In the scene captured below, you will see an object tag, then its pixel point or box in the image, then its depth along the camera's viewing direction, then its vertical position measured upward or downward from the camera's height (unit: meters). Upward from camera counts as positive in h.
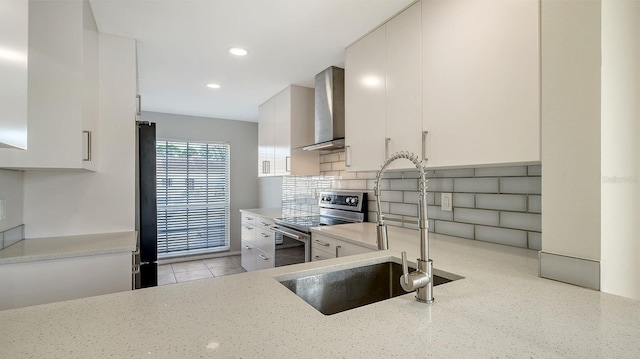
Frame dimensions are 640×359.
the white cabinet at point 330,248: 1.79 -0.45
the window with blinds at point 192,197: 4.54 -0.29
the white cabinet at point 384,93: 1.71 +0.55
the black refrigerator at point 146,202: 2.47 -0.19
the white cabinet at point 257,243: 3.08 -0.73
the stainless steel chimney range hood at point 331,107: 2.65 +0.65
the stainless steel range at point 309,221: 2.37 -0.39
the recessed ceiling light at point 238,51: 2.33 +1.01
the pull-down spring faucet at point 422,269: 0.83 -0.26
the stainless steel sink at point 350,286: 1.13 -0.44
